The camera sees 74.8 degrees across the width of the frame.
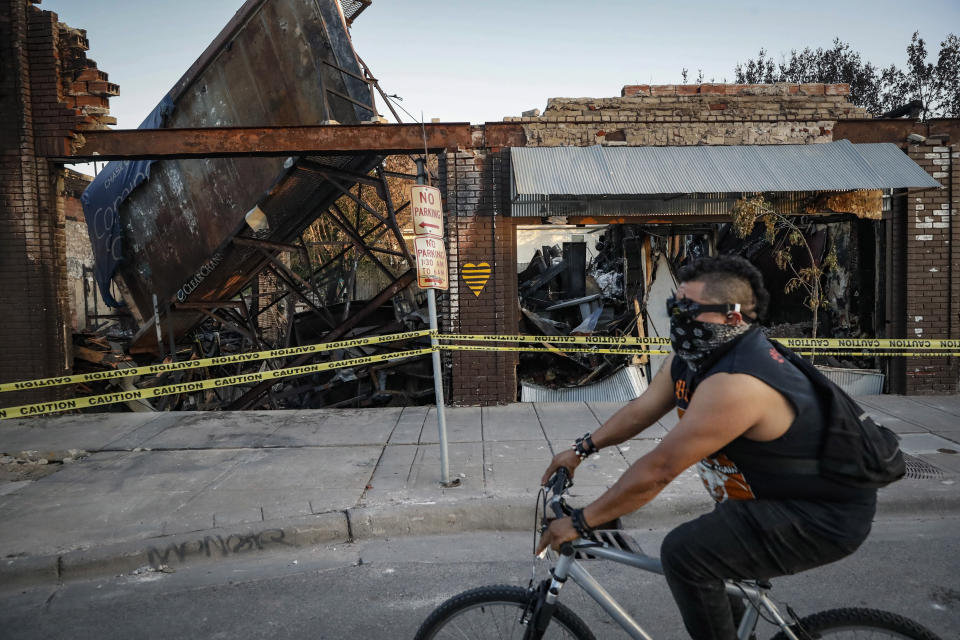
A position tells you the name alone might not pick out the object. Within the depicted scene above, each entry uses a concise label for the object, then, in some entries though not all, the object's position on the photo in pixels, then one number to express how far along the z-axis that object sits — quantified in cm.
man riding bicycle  192
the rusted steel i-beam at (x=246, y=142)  788
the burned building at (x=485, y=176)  803
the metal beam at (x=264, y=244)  915
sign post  532
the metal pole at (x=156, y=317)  979
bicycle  205
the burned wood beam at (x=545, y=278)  1255
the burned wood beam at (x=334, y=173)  871
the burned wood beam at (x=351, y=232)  982
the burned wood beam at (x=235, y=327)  1031
